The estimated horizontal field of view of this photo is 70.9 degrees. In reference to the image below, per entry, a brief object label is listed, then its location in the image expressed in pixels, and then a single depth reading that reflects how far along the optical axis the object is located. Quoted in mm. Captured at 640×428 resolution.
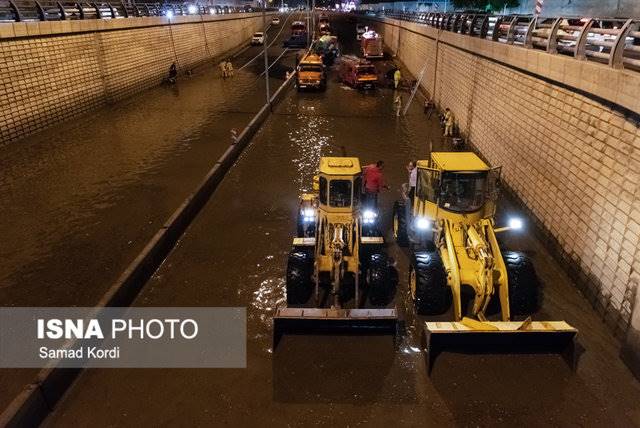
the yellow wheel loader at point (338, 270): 7707
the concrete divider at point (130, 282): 6164
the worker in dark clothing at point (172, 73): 35562
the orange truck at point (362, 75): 33031
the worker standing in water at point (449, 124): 21469
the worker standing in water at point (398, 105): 25450
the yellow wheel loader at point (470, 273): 7176
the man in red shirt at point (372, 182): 11187
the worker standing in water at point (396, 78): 33031
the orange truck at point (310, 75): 32281
